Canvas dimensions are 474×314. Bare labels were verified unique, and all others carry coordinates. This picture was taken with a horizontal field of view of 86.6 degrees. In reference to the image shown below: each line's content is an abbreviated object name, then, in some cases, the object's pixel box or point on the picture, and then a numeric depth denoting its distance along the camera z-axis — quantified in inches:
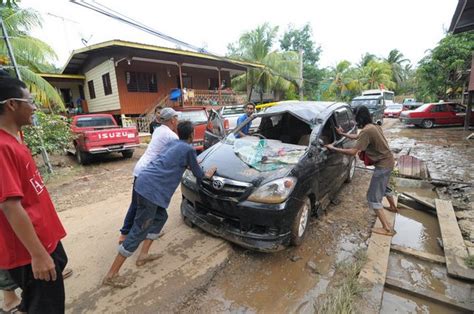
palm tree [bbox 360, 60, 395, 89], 1289.4
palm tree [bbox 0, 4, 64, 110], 305.0
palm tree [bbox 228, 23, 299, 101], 864.9
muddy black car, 106.6
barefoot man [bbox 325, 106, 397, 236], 136.6
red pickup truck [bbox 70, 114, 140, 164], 281.3
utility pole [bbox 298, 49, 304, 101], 749.8
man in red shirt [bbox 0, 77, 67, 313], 49.3
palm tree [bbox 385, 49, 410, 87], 1540.4
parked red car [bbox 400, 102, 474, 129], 584.4
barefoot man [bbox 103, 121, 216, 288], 95.7
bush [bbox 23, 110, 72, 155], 235.8
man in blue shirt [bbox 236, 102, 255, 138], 241.0
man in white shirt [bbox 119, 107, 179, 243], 116.6
